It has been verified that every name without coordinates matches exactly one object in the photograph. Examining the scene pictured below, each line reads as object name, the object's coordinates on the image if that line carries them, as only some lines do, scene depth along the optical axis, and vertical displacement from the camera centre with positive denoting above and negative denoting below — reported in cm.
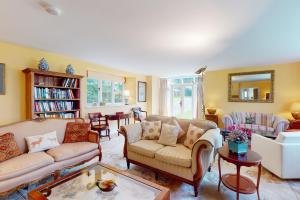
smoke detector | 186 +116
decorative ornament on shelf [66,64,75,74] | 385 +75
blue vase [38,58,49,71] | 333 +75
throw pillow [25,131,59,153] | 231 -71
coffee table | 143 -95
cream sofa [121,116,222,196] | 196 -83
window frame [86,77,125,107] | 510 +1
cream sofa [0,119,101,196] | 176 -85
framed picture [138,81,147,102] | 668 +34
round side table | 171 -84
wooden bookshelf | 323 +10
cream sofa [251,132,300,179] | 224 -86
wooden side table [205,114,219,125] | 541 -69
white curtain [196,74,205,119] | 650 +7
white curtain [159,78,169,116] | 761 +7
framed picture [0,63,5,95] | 302 +39
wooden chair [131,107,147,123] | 571 -61
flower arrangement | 187 -55
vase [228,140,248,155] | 188 -62
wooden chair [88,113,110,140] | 430 -76
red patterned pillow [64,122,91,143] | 282 -66
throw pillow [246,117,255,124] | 467 -67
